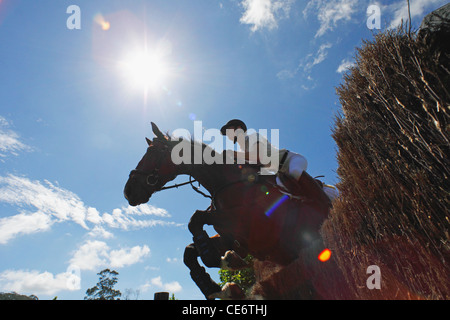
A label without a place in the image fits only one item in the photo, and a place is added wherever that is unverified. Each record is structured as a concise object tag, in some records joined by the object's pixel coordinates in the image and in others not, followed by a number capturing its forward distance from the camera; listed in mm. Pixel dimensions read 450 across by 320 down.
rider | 3375
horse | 3238
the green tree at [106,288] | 43344
